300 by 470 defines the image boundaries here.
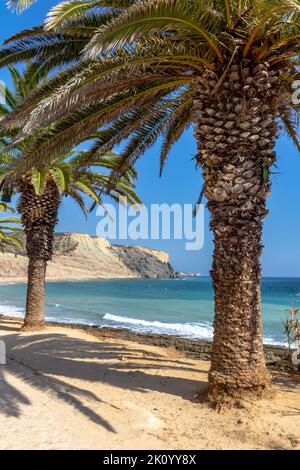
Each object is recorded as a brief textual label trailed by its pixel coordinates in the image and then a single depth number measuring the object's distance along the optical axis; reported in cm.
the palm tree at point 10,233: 1783
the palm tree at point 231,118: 516
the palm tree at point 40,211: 1183
